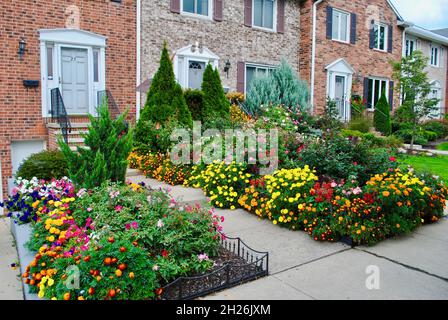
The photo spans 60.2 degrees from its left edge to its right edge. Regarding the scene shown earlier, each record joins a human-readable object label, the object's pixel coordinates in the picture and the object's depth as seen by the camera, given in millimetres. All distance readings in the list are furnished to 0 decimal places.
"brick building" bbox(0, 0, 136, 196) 9750
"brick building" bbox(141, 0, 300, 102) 12367
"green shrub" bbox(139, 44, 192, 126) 10000
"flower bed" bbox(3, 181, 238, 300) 3359
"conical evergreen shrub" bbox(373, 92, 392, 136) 18234
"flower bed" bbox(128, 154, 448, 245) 5152
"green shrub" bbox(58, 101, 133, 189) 5457
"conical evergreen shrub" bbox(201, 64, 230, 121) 11188
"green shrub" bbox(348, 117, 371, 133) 16500
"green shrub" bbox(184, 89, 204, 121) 11266
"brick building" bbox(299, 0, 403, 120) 16656
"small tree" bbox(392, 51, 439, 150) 15570
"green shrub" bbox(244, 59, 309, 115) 12562
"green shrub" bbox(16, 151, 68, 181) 6700
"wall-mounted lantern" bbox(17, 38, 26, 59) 9805
